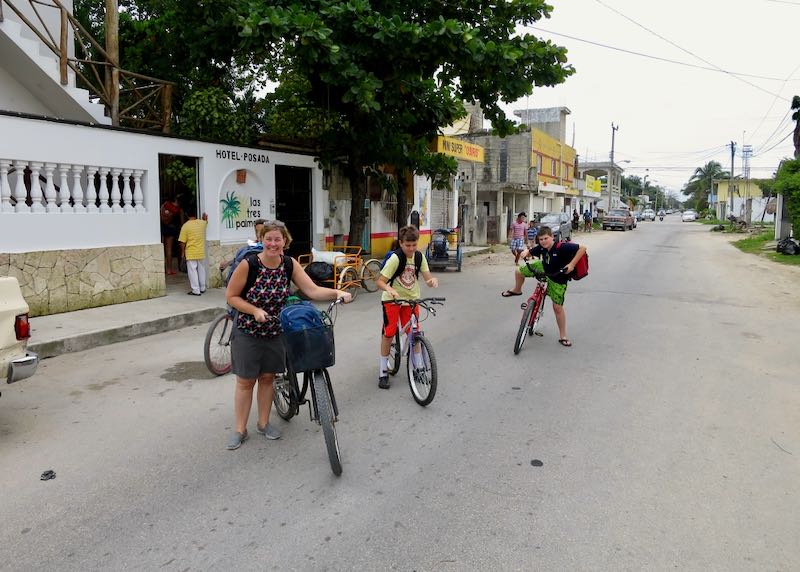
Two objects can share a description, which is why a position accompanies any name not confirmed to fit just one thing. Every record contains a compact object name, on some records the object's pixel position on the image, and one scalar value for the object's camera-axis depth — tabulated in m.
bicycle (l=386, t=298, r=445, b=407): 5.31
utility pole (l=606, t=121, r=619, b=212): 72.62
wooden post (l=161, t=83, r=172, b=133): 12.92
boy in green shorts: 7.59
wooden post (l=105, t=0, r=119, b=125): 11.23
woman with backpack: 4.17
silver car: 30.50
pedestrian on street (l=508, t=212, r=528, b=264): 18.80
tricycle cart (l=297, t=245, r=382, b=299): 11.38
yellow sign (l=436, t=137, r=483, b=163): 18.30
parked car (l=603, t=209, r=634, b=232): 44.75
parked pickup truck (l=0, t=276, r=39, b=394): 4.41
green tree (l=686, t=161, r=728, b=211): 97.00
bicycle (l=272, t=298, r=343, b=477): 3.88
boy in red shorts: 5.72
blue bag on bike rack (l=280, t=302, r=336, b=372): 3.93
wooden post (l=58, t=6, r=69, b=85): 10.71
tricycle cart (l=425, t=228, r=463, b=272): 16.86
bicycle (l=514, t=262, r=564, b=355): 7.27
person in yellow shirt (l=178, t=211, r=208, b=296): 10.61
